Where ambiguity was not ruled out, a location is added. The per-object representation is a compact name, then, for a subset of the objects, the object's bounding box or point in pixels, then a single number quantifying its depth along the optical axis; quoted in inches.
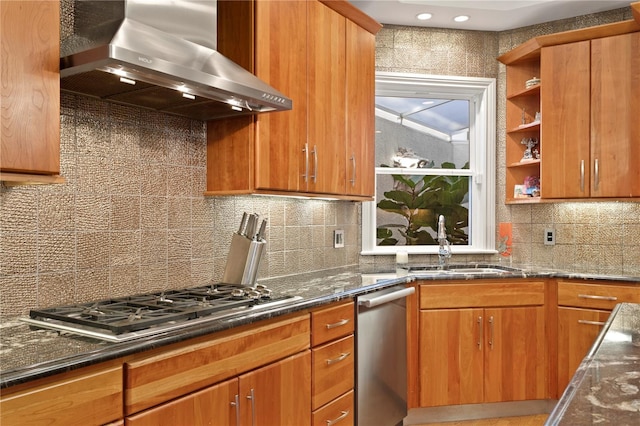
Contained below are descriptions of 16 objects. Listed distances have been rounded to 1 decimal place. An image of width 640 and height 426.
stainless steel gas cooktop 64.3
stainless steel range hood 70.3
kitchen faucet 150.2
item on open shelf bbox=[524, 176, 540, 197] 154.0
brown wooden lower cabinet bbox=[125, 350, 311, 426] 66.1
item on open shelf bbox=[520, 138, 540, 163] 156.6
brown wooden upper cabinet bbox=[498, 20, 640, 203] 135.6
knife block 99.1
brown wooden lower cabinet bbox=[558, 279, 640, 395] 126.5
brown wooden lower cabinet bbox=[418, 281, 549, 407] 131.2
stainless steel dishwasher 108.6
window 160.6
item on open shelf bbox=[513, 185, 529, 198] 157.3
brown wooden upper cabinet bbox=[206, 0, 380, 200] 101.3
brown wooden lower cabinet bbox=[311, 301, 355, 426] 94.3
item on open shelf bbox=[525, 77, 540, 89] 152.0
